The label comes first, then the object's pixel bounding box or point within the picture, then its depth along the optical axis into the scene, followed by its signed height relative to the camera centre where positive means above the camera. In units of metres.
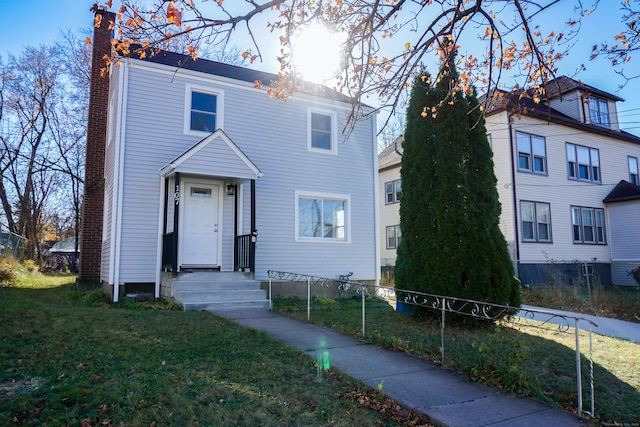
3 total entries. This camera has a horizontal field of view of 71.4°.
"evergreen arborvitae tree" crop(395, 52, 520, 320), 7.28 +0.83
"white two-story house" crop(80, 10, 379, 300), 10.62 +1.94
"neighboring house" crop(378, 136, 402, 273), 22.23 +2.33
